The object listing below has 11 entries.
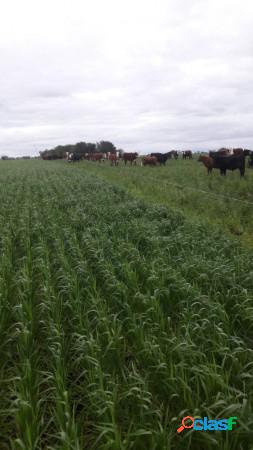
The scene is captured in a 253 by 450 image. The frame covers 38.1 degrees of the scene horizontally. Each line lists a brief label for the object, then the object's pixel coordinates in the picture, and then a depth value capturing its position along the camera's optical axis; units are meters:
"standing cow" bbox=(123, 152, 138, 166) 38.22
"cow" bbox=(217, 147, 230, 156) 28.23
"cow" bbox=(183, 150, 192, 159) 42.46
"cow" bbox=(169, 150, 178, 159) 45.57
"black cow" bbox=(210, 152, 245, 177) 19.98
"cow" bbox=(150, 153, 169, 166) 34.99
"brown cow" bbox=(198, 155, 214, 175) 21.48
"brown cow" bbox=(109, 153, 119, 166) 39.34
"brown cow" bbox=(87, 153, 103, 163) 47.03
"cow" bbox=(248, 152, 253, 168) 24.97
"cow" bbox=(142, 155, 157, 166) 34.16
